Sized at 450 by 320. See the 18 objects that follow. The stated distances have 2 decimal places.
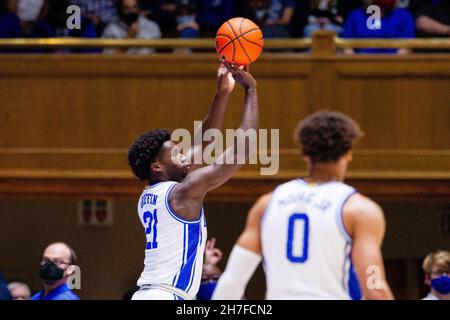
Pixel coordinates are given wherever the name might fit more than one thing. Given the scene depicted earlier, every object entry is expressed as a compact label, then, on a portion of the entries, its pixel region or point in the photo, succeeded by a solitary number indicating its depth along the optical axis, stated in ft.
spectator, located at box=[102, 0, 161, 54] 61.51
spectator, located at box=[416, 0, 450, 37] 60.11
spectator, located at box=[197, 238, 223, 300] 49.59
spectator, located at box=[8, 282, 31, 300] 53.16
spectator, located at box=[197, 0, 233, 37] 63.93
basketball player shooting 32.86
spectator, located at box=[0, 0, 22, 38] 61.80
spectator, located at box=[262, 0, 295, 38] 60.88
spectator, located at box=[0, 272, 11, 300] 50.50
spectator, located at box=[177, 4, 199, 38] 62.33
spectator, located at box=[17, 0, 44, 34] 63.49
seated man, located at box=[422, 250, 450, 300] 40.82
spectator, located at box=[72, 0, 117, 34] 63.35
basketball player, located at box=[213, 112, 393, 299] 24.18
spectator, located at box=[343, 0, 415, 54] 58.76
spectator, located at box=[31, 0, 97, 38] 62.24
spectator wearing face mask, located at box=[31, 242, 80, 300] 42.85
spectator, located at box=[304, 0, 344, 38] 60.98
